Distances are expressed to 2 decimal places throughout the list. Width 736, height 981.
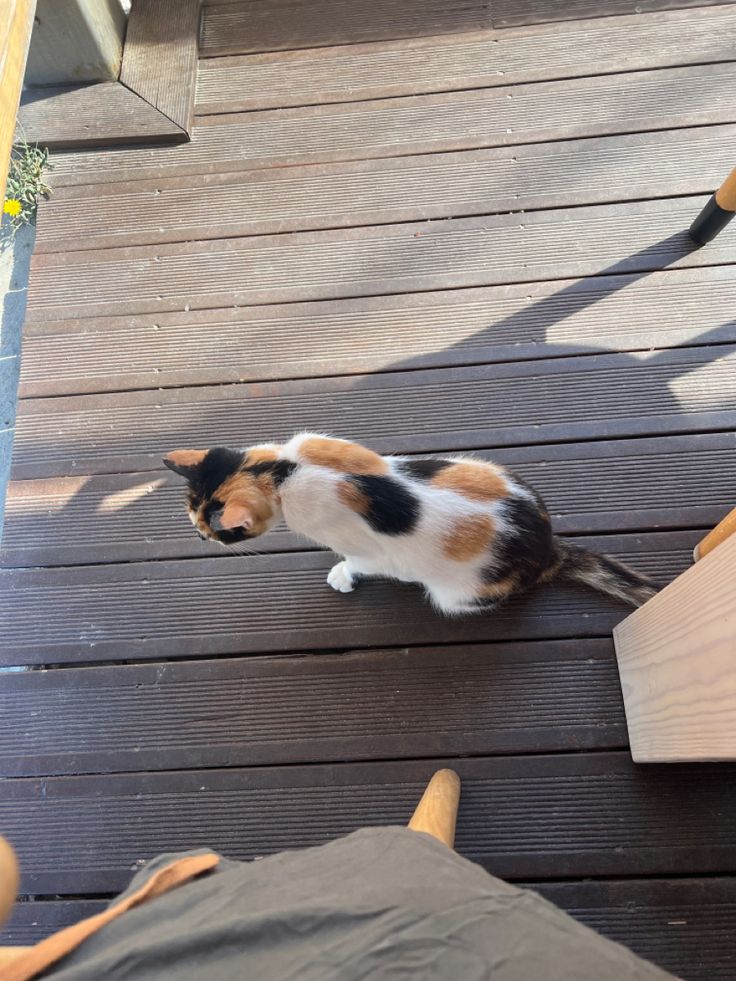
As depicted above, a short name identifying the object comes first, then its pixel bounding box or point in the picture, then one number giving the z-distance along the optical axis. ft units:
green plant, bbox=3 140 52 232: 6.45
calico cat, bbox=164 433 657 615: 3.91
